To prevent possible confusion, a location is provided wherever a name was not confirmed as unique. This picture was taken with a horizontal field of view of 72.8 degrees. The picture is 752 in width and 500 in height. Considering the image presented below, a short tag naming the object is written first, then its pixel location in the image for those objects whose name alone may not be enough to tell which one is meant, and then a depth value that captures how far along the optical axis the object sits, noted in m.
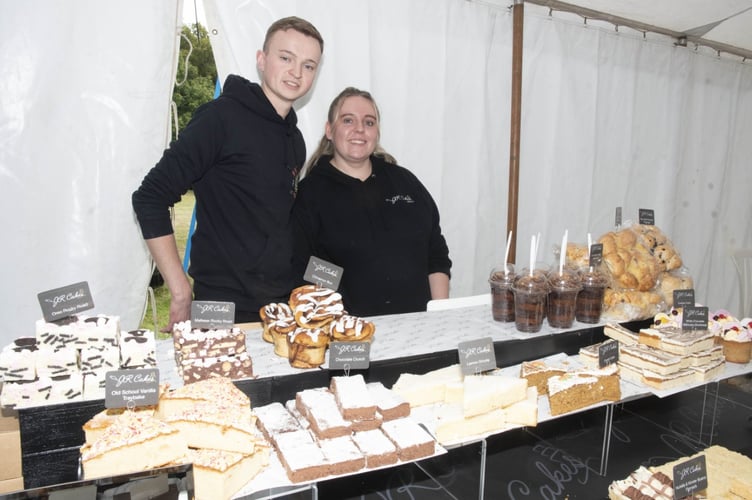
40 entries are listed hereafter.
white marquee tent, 2.70
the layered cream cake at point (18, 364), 1.50
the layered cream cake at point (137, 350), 1.63
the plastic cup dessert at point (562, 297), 2.36
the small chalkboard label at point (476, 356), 1.85
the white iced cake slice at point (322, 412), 1.56
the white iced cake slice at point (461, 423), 1.65
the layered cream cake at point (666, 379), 2.14
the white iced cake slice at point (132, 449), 1.38
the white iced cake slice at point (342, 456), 1.44
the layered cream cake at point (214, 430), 1.44
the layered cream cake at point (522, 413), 1.79
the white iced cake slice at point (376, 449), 1.48
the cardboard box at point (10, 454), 1.48
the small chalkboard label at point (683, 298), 2.41
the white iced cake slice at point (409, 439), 1.51
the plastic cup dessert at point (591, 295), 2.45
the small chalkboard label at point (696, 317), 2.36
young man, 2.55
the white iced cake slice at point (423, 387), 1.87
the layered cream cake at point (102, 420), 1.46
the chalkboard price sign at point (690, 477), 1.74
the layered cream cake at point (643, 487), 1.81
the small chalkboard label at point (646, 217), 2.87
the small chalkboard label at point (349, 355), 1.82
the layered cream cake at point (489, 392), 1.70
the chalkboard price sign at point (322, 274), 2.23
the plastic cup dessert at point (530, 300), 2.30
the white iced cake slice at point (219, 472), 1.34
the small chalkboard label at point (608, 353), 2.12
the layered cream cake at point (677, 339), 2.25
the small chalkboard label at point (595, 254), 2.47
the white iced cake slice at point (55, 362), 1.55
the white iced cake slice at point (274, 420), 1.60
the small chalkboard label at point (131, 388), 1.45
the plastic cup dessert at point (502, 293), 2.45
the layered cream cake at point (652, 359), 2.15
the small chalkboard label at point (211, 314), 1.79
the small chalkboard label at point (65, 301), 1.55
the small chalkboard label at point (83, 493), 1.26
